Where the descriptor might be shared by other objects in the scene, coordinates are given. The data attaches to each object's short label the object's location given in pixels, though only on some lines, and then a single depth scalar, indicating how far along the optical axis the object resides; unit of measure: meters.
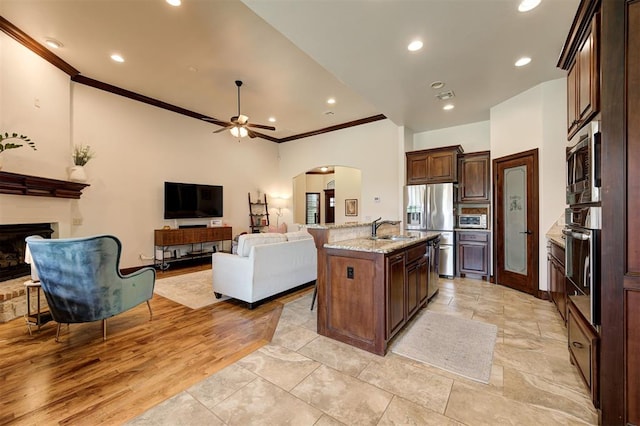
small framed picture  8.95
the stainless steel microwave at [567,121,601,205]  1.58
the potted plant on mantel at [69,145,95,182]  4.34
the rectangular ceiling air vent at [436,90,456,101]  4.11
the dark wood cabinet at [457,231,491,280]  4.85
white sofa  3.44
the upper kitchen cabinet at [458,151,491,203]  4.98
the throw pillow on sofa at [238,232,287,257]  3.52
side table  2.75
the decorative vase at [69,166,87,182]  4.32
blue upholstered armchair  2.41
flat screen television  5.91
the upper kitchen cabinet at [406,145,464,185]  5.14
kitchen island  2.35
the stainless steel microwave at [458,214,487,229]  5.07
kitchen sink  3.43
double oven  1.53
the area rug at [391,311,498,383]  2.19
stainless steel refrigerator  5.06
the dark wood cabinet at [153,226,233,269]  5.62
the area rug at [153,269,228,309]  3.76
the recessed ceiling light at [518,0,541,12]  2.32
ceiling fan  4.68
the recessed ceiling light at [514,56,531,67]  3.21
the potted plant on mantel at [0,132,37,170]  3.02
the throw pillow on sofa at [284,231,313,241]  4.01
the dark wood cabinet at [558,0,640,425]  1.39
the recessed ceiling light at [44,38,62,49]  3.65
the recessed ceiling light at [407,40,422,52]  2.84
